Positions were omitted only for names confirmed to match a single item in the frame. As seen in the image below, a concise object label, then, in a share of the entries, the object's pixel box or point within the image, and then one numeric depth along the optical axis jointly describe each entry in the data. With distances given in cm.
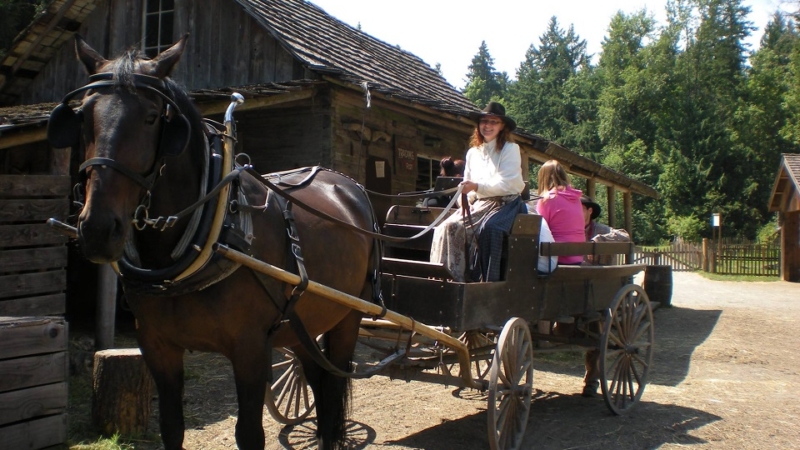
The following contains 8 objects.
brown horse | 253
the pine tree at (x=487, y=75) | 9306
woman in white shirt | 488
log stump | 486
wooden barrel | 1422
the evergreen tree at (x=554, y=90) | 6038
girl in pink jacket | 598
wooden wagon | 456
